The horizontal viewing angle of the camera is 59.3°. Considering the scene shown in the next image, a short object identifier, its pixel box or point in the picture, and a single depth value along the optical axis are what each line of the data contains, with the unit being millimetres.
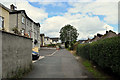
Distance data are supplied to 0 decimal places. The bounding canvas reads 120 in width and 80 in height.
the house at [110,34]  30256
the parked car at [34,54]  13873
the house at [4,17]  15047
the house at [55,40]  106125
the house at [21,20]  21797
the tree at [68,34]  63012
